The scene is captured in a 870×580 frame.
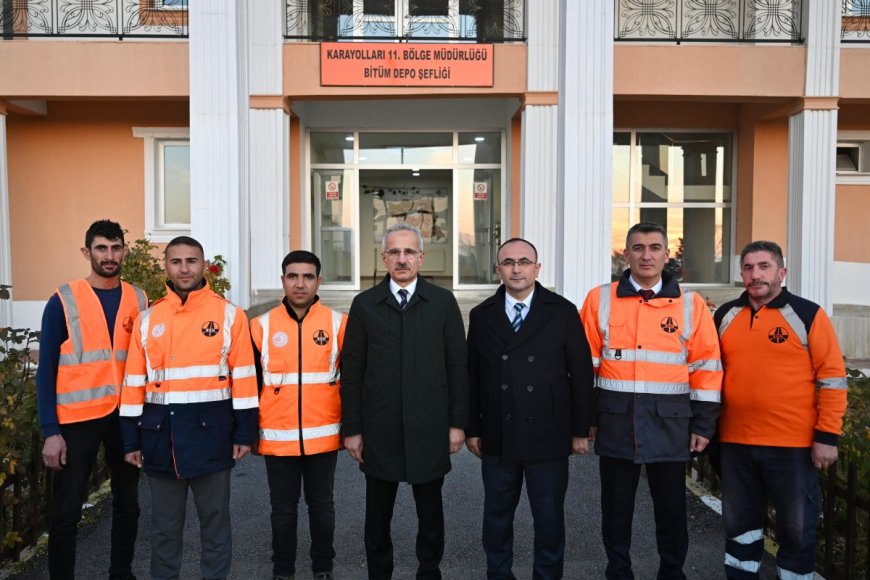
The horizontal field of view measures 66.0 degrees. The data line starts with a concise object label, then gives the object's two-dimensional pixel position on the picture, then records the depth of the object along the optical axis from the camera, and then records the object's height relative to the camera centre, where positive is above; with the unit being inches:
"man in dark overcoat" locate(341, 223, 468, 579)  138.6 -28.4
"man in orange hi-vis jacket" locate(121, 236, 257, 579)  135.7 -31.5
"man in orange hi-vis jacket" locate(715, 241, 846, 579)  131.2 -32.2
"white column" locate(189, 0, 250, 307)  346.6 +57.5
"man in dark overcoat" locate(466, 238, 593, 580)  140.2 -31.6
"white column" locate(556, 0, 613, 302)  356.8 +46.9
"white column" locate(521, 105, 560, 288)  422.0 +46.4
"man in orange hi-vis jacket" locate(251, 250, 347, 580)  146.1 -33.2
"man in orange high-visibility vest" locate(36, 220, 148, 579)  138.9 -28.9
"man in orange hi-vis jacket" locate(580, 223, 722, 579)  139.3 -29.9
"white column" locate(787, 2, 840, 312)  416.2 +48.3
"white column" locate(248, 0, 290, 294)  421.4 +60.8
